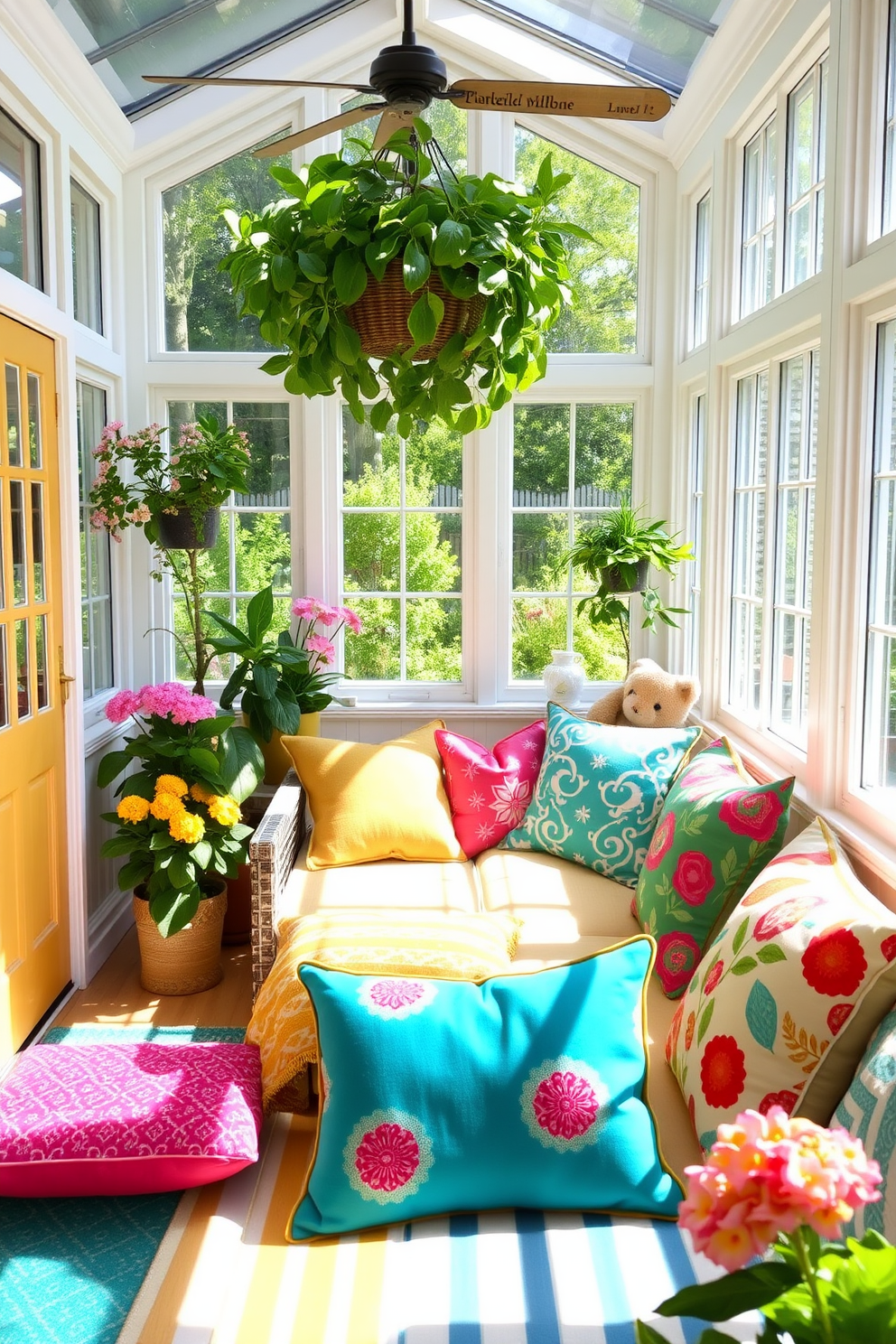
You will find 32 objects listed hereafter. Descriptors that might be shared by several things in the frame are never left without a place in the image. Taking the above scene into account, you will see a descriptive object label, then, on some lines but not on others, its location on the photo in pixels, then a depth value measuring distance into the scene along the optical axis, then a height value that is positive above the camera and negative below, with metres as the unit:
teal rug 1.97 -1.25
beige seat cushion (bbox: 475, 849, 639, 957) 3.00 -0.93
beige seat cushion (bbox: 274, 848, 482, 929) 3.21 -0.94
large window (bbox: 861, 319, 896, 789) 2.53 -0.08
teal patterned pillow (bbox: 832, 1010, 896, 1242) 1.45 -0.75
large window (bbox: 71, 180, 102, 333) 4.03 +1.11
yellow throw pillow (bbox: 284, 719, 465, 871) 3.57 -0.76
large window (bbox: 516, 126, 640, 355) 4.52 +1.24
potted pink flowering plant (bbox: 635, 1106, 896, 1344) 0.85 -0.50
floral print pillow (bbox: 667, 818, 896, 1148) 1.72 -0.69
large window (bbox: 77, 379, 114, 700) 4.17 -0.03
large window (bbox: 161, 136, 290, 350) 4.49 +1.25
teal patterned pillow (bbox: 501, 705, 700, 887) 3.31 -0.68
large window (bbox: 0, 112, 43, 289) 3.25 +1.06
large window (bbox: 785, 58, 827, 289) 2.96 +1.06
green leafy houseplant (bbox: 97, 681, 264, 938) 3.59 -0.75
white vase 4.27 -0.43
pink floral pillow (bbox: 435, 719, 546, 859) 3.67 -0.73
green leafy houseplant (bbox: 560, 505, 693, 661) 3.91 +0.04
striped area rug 1.49 -1.00
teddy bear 3.76 -0.43
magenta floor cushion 1.87 -0.96
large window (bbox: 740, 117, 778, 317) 3.44 +1.09
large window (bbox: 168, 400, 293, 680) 4.57 +0.17
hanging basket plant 1.72 +0.45
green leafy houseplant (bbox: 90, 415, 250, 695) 3.89 +0.31
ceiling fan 1.90 +0.83
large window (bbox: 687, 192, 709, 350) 4.23 +1.11
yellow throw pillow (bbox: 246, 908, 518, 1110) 2.04 -0.73
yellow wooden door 3.20 -0.40
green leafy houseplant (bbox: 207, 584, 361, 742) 3.96 -0.36
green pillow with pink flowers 2.52 -0.67
